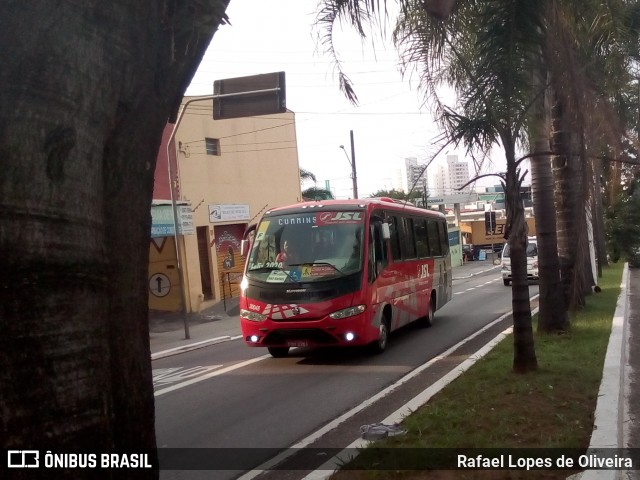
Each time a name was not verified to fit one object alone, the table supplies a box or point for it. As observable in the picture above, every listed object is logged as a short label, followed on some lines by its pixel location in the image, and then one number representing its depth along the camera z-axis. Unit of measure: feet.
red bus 36.29
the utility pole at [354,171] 115.44
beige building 83.30
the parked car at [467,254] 178.91
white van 89.35
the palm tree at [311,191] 129.70
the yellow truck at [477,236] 193.13
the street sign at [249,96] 54.03
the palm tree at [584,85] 22.50
